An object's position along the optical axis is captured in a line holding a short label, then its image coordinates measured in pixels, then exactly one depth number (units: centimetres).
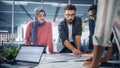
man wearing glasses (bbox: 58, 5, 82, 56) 292
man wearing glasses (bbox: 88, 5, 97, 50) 315
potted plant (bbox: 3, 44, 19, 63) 186
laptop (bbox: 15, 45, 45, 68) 176
